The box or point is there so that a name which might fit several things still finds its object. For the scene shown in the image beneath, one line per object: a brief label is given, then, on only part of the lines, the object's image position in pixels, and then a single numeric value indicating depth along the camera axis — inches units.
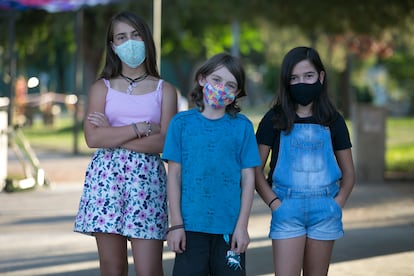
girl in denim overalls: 218.1
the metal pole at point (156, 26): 661.4
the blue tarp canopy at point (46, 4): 597.0
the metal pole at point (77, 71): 906.1
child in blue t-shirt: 207.0
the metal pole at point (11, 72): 655.1
